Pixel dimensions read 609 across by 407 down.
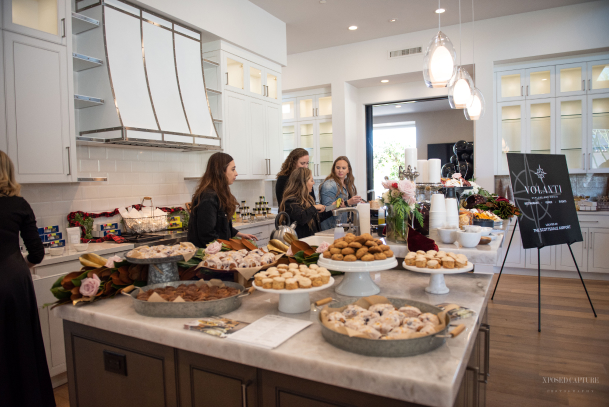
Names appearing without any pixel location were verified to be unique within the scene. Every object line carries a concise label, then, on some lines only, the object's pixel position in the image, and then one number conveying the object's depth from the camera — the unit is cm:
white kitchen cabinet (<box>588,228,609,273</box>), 512
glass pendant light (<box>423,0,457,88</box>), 289
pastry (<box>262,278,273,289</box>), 134
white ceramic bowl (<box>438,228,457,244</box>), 229
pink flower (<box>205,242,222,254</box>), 182
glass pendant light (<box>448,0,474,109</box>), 377
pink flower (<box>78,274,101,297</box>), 154
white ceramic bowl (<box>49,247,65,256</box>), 280
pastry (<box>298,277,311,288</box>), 134
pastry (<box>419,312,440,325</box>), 113
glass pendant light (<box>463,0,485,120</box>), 438
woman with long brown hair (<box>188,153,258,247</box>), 284
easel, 348
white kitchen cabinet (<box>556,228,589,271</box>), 521
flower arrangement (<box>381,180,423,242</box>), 221
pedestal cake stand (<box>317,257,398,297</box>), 149
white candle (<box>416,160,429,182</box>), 277
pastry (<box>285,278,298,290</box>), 133
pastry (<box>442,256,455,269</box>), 159
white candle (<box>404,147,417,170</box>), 258
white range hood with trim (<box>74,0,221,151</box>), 338
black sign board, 355
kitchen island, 98
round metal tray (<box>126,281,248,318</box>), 137
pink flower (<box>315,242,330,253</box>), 188
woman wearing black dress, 213
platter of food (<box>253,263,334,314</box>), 133
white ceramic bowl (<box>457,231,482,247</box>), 211
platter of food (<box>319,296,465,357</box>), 103
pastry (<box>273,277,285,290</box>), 133
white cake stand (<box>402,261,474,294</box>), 159
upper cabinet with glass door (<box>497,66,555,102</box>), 560
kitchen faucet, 244
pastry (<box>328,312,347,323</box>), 117
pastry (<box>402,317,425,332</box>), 109
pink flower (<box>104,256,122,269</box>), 169
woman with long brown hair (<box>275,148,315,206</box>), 410
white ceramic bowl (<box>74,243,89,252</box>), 300
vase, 226
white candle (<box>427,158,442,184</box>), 271
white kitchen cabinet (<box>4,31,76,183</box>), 278
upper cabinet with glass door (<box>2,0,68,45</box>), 297
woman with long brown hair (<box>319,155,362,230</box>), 421
